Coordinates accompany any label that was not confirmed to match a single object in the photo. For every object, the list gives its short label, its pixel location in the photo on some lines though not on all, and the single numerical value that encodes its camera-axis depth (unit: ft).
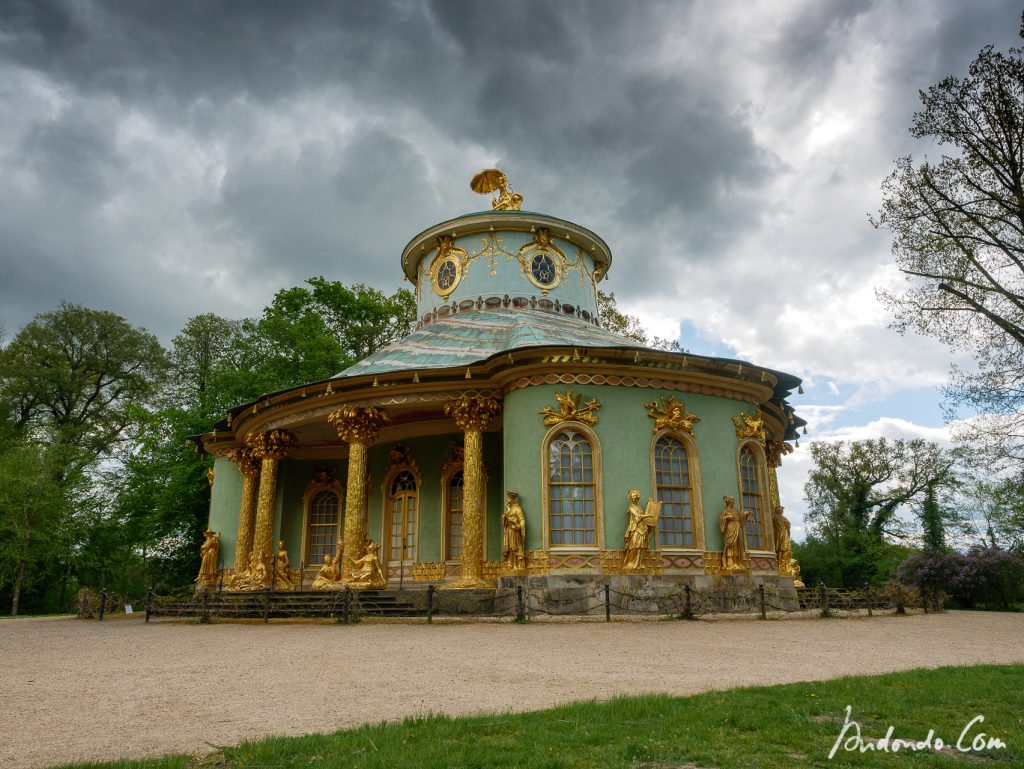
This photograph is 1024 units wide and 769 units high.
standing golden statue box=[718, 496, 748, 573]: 50.33
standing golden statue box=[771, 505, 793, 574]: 56.49
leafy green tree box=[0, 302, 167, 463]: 102.73
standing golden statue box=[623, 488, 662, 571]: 47.34
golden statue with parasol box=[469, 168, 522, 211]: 79.05
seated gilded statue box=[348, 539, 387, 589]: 51.70
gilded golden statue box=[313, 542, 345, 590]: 52.85
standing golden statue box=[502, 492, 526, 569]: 48.16
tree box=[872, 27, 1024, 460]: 42.70
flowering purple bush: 71.87
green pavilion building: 49.34
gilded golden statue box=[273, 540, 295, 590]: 64.69
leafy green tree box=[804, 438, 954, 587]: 108.78
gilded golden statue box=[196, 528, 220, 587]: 69.70
